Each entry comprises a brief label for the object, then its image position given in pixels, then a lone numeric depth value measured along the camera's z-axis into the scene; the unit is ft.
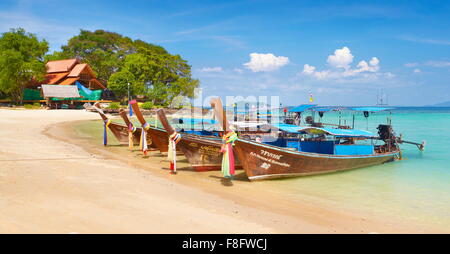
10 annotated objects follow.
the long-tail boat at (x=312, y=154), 31.99
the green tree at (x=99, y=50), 203.42
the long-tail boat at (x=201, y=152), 35.29
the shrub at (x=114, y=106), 156.10
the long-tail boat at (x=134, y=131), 47.21
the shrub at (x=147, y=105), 170.90
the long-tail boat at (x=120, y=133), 53.15
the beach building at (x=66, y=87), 152.43
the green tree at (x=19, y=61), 138.72
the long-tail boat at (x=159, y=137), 43.65
